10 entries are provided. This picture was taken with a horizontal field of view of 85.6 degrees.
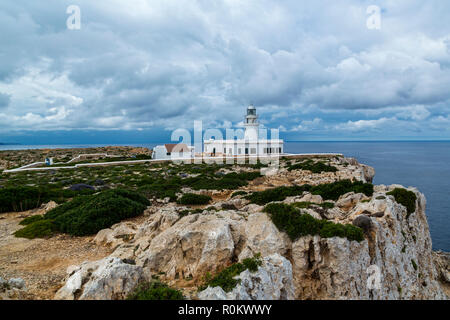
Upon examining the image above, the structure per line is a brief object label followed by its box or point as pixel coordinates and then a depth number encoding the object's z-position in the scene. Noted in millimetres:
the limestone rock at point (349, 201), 10369
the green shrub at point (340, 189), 12958
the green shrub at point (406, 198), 9766
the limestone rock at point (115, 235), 9273
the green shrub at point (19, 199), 13961
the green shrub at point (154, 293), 4398
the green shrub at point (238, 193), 16281
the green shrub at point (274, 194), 13961
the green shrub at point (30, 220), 11677
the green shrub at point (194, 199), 14955
